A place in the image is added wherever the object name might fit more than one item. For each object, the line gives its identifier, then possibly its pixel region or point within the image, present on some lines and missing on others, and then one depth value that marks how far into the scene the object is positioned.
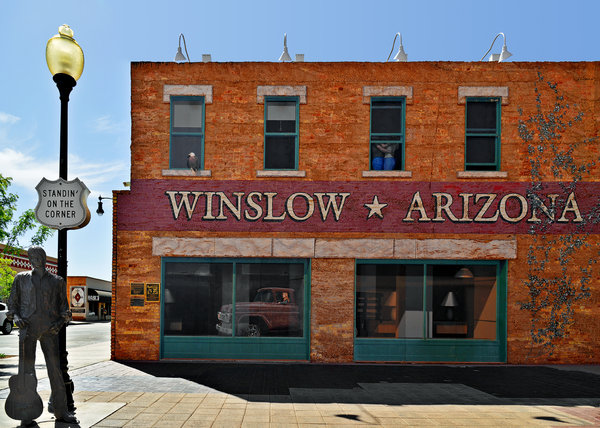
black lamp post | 6.80
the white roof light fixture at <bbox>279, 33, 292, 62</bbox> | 13.16
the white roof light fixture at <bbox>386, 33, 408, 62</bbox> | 13.19
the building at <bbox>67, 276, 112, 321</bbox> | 45.69
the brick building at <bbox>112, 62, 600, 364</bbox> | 12.20
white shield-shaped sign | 6.89
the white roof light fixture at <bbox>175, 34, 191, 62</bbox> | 13.29
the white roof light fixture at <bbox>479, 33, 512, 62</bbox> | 12.90
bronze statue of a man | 6.37
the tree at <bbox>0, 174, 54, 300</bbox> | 14.52
